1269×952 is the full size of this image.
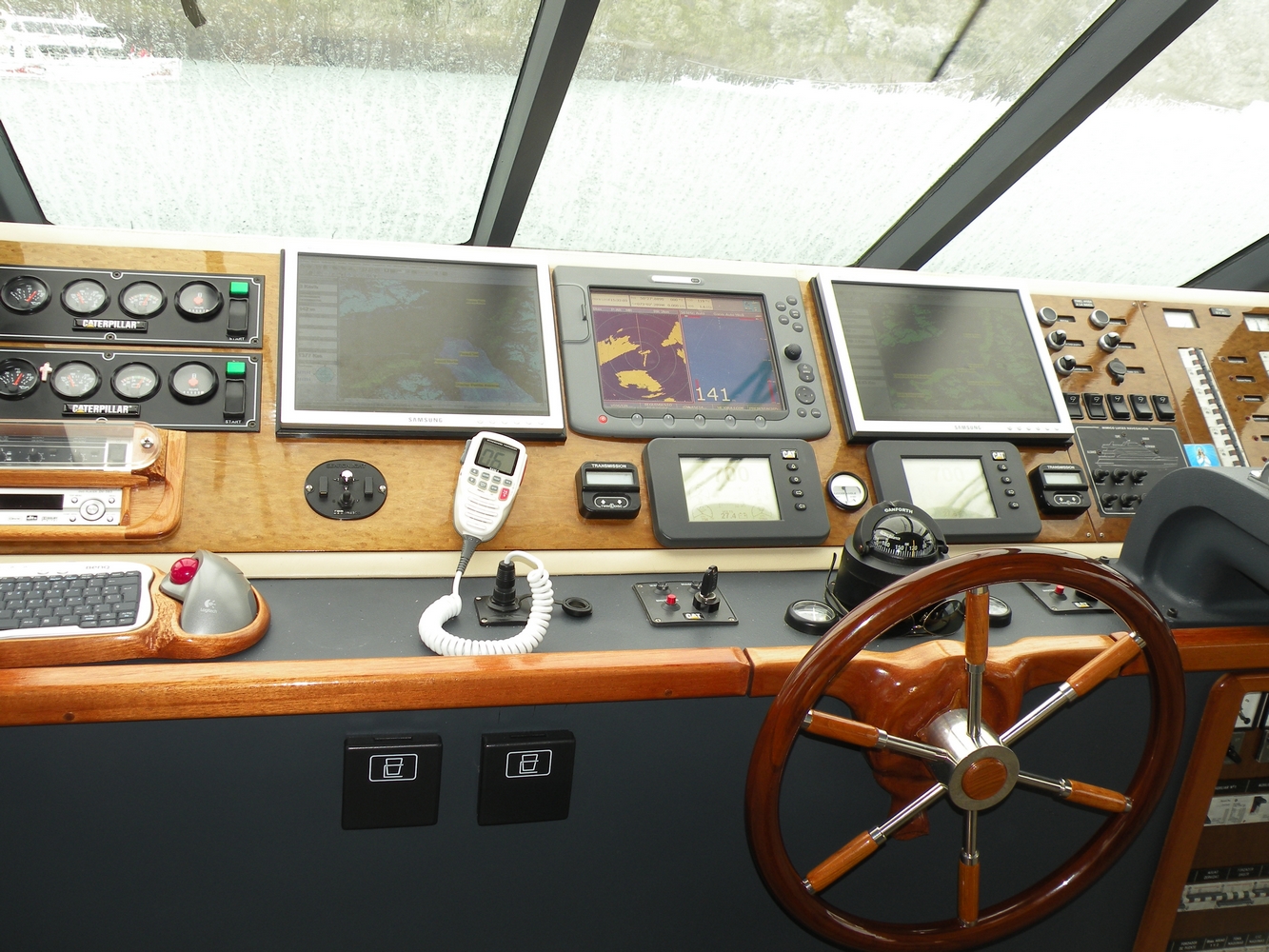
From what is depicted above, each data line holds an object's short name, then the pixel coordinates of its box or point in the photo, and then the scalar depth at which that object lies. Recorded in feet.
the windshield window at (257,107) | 7.30
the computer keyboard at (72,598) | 3.26
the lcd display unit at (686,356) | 5.15
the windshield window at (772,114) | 7.93
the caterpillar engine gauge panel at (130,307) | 4.57
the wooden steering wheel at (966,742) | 3.10
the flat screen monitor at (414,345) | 4.67
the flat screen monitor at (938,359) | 5.56
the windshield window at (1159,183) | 8.83
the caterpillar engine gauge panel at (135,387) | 4.41
